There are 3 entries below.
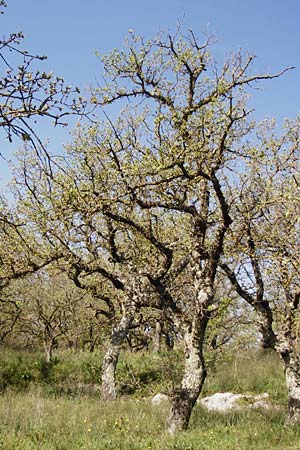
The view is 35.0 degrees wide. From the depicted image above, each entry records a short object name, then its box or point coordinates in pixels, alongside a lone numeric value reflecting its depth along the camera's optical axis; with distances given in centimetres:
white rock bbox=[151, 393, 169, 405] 1329
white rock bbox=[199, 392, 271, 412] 1300
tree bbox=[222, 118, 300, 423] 996
